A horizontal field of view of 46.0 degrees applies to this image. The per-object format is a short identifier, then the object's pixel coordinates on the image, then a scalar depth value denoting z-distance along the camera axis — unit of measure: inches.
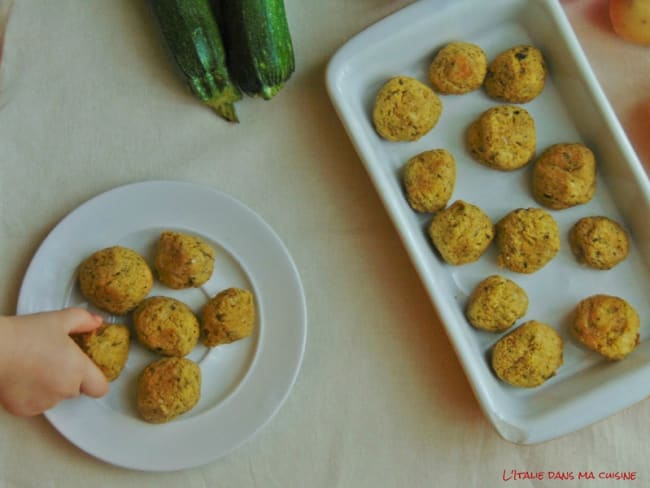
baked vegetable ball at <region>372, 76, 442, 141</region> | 44.5
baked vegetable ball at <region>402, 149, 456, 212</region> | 44.3
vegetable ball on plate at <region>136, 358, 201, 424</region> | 42.0
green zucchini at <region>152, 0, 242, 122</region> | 44.4
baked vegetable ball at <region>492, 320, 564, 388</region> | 43.6
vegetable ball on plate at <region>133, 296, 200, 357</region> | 42.7
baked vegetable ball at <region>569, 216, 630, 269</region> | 44.4
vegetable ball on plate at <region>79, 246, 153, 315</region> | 42.6
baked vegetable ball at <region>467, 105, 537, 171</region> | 44.8
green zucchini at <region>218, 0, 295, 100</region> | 44.4
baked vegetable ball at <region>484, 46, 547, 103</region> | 45.2
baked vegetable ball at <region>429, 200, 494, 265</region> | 43.9
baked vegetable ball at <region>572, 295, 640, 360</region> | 43.6
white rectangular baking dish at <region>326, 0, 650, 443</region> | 43.1
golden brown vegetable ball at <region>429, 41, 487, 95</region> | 44.9
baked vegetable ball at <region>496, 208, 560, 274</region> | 44.3
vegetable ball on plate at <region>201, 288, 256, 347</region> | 43.2
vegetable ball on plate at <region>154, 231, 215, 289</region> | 43.0
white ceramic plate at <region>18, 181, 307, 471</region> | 43.6
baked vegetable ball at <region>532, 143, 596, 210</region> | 44.5
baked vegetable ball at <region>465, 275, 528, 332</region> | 43.8
